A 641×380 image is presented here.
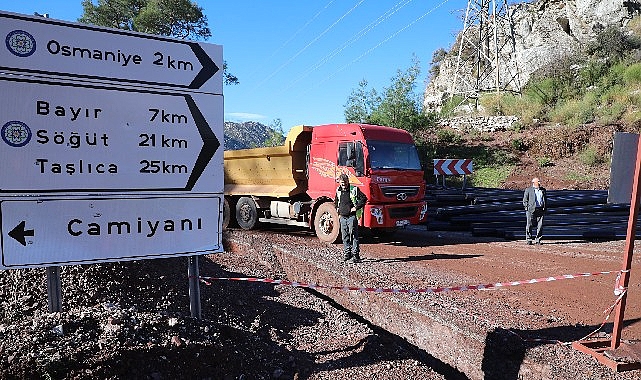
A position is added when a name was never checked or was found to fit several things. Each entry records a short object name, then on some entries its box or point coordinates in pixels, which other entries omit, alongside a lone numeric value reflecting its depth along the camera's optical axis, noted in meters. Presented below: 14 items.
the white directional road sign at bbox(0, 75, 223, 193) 2.99
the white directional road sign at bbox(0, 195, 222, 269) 3.03
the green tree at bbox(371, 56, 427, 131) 25.73
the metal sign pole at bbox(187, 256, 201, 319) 3.63
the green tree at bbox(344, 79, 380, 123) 27.63
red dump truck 10.26
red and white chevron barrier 17.42
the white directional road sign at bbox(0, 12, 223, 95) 2.96
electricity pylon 30.86
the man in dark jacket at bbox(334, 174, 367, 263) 8.62
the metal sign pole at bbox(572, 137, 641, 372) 4.28
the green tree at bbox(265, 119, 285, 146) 34.88
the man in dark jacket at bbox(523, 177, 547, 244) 10.76
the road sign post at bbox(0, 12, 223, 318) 2.99
